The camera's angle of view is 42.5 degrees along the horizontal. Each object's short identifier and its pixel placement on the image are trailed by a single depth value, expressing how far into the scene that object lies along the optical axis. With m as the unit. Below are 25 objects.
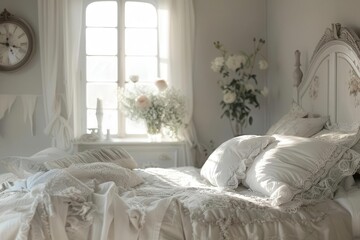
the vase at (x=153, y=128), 4.10
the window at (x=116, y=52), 4.44
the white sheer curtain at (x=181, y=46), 4.28
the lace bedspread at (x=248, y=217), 1.90
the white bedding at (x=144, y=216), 1.83
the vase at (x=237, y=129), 4.21
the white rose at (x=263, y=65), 4.06
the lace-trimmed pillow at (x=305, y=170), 2.12
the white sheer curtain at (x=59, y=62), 4.14
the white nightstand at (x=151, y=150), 4.16
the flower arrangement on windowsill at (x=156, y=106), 4.06
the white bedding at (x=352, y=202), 2.01
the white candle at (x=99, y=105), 4.21
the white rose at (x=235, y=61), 4.04
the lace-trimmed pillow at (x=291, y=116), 3.10
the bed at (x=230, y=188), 1.87
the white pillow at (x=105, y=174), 2.30
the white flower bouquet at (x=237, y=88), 4.05
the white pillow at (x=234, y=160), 2.47
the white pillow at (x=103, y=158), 2.78
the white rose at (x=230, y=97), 4.01
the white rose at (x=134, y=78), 4.24
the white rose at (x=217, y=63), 4.07
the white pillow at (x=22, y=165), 2.60
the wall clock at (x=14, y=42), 4.18
